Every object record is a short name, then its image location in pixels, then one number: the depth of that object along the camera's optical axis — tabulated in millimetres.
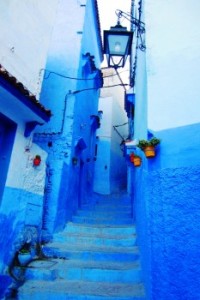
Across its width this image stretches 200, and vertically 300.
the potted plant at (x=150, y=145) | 4004
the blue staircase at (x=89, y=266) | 4598
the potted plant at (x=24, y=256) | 5336
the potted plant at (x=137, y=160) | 5328
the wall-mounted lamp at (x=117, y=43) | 5023
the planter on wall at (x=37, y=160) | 6094
